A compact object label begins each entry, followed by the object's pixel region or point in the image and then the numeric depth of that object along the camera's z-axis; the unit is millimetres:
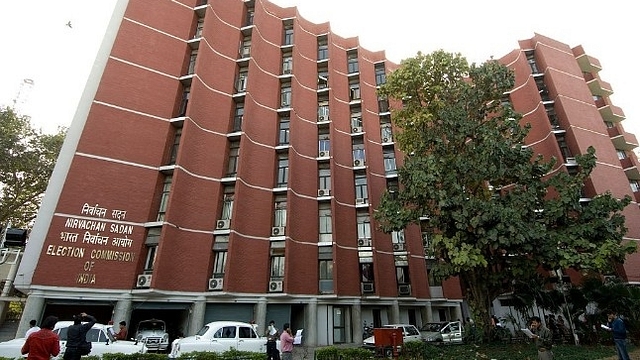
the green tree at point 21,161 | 24094
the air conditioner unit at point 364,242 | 25141
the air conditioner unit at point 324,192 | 25130
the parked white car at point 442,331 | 20641
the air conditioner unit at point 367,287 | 23766
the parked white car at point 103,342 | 11609
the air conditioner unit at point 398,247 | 26453
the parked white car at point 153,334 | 16047
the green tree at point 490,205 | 13531
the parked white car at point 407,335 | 18341
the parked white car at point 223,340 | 12252
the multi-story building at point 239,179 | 17406
